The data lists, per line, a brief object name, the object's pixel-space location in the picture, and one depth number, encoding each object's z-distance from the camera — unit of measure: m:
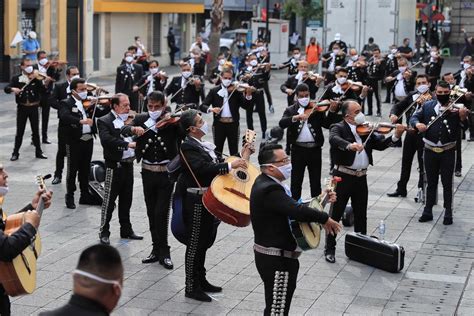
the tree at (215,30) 38.44
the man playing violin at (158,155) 11.68
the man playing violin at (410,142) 15.93
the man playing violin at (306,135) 14.11
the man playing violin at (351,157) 11.94
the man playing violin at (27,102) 19.03
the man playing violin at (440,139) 14.04
